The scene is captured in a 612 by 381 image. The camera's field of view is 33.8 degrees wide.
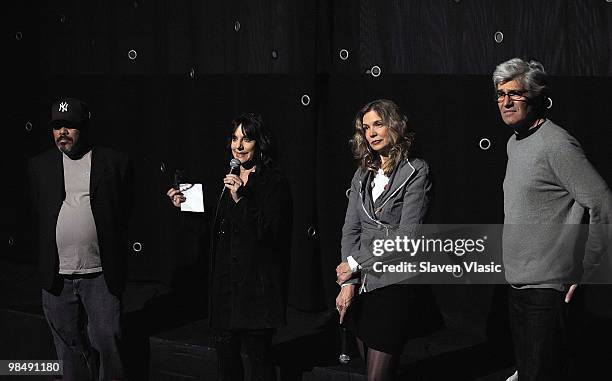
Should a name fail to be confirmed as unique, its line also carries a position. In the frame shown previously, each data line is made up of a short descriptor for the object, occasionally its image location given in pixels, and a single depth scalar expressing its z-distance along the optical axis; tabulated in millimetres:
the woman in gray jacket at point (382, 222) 4520
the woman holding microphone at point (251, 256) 4906
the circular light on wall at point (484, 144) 6262
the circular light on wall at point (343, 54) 6719
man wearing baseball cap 5367
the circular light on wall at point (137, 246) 7766
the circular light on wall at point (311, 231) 6912
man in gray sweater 3965
